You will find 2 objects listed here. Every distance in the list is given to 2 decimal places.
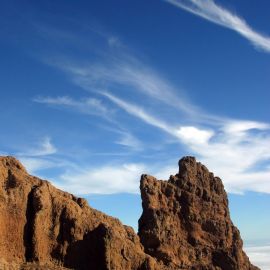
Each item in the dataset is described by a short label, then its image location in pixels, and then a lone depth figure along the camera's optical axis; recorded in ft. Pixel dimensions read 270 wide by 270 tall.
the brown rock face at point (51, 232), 284.82
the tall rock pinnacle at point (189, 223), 381.19
